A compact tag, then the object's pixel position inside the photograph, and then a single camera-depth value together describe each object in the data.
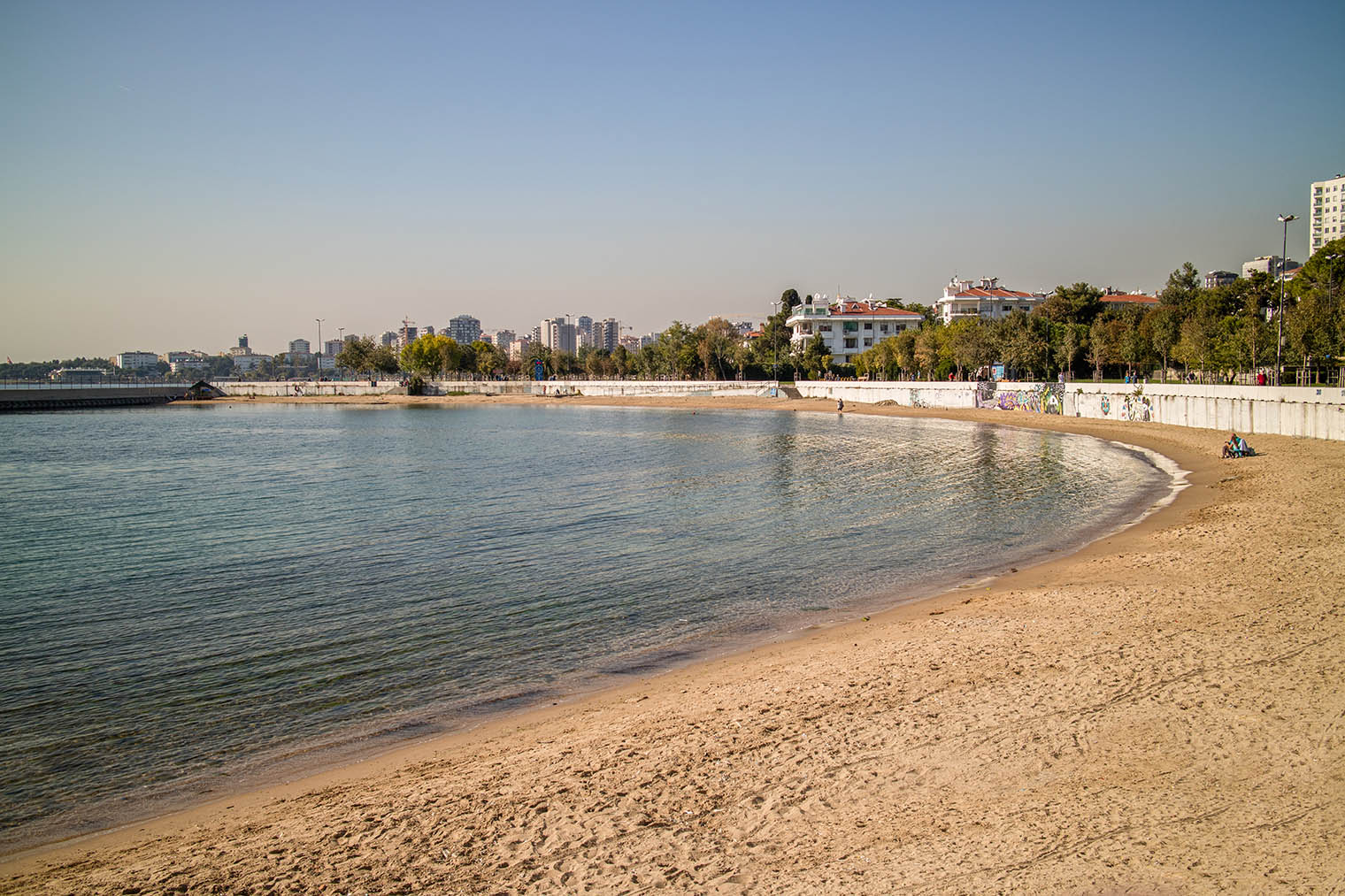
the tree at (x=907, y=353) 96.19
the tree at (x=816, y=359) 115.69
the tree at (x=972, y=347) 79.69
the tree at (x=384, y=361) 163.54
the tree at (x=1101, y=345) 72.50
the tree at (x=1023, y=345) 73.62
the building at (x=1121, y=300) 106.62
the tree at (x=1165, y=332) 67.19
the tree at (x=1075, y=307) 96.69
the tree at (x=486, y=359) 165.62
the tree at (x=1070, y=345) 72.12
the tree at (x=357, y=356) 162.00
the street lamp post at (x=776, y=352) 116.62
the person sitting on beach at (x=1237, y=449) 31.62
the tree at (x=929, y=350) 91.81
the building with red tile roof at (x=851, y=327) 123.56
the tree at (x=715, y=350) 123.94
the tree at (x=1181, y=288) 97.17
